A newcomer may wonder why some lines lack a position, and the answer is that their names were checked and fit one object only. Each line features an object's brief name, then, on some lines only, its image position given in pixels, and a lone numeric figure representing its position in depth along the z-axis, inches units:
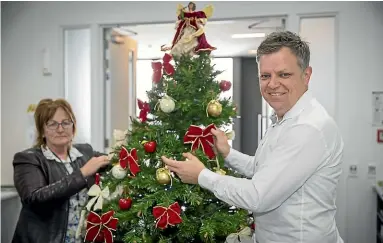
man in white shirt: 44.5
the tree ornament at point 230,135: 58.9
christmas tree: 53.6
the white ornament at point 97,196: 59.4
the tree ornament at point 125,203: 56.2
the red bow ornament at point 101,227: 57.2
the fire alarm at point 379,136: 118.0
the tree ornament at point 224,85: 58.6
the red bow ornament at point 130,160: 55.1
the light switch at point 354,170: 119.0
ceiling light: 206.4
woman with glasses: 67.1
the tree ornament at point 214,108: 54.9
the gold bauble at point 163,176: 52.7
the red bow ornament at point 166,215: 51.3
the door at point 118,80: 139.3
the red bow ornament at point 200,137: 53.9
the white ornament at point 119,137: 62.3
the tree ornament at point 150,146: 55.0
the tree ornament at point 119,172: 57.9
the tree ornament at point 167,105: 54.7
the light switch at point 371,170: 118.3
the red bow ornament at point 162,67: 57.6
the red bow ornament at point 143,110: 59.0
